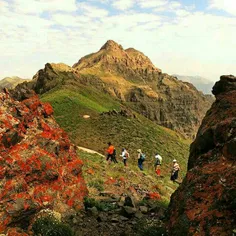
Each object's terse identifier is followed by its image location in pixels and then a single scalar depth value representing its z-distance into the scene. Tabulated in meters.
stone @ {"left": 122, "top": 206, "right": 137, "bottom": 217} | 14.99
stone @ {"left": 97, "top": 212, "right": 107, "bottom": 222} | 14.30
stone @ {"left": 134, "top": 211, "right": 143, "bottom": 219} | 14.89
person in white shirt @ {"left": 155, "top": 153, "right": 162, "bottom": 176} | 34.88
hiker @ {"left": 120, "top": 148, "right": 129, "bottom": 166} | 33.29
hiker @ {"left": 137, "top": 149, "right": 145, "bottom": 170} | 33.69
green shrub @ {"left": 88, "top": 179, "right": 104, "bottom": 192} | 19.14
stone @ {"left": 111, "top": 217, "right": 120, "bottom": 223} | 14.30
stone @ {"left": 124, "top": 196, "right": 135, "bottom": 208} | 16.12
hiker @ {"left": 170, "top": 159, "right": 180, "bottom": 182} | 30.24
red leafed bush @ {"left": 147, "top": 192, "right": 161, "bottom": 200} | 19.35
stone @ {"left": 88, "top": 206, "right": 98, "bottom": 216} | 14.62
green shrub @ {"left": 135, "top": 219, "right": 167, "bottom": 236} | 11.66
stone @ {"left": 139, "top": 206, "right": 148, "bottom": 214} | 15.85
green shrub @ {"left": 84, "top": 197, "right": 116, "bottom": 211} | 15.44
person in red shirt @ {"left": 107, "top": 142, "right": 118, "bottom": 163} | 32.28
